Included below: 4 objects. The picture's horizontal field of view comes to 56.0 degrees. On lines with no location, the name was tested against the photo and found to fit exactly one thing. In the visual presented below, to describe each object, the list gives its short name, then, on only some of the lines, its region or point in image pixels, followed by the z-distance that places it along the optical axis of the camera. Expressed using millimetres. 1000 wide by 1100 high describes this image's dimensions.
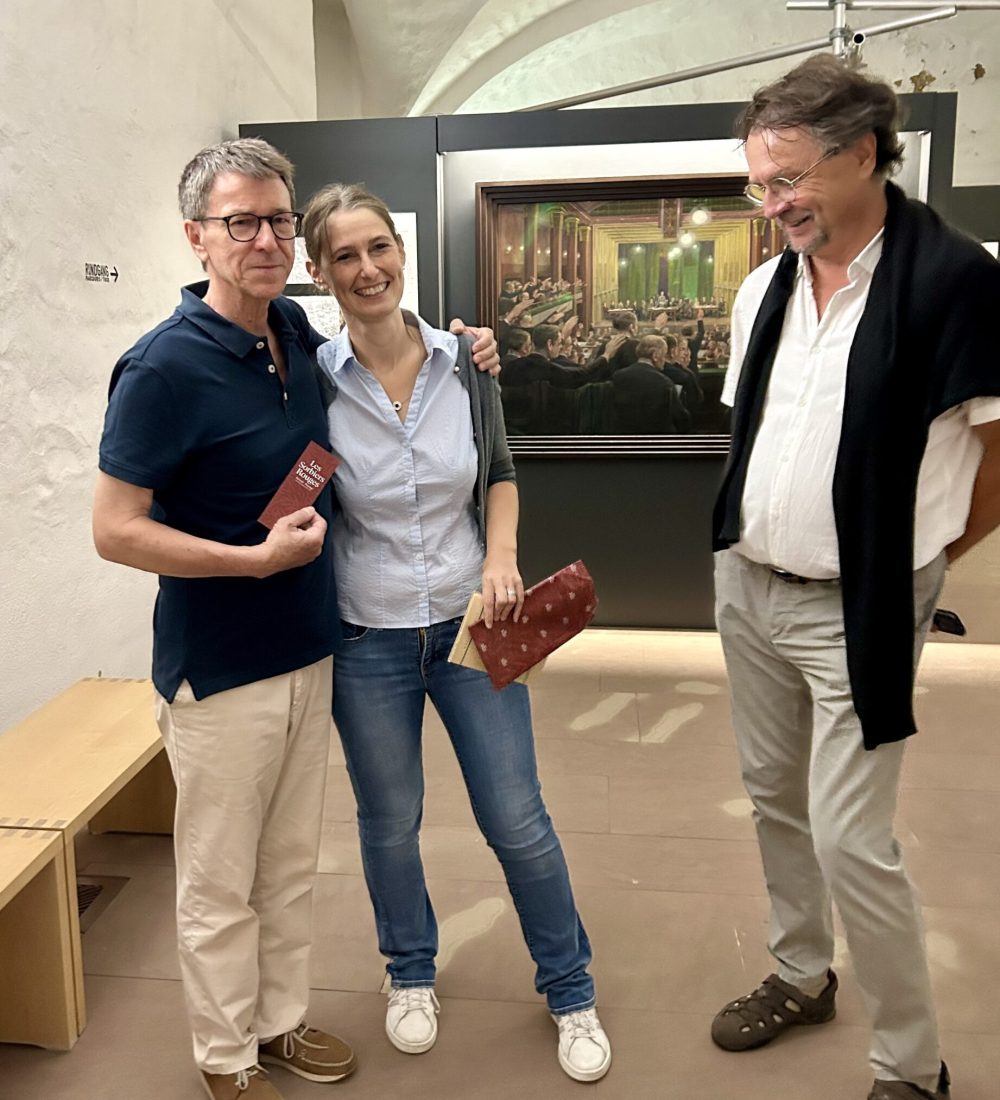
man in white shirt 1537
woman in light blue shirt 1776
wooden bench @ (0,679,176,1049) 2074
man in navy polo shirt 1523
